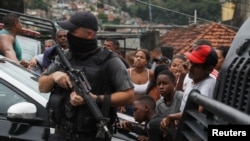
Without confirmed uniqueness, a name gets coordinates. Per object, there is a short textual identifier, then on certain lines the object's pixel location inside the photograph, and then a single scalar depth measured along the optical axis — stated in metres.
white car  4.14
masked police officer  3.85
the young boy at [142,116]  4.98
